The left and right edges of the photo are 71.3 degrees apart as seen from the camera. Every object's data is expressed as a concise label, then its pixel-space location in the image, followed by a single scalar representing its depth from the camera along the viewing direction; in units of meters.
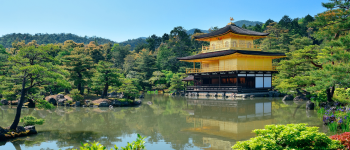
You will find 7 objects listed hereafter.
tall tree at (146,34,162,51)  64.31
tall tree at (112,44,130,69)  51.34
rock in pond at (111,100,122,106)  18.43
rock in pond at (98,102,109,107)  18.39
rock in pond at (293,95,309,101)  19.80
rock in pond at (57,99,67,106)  19.60
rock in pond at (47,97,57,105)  19.66
